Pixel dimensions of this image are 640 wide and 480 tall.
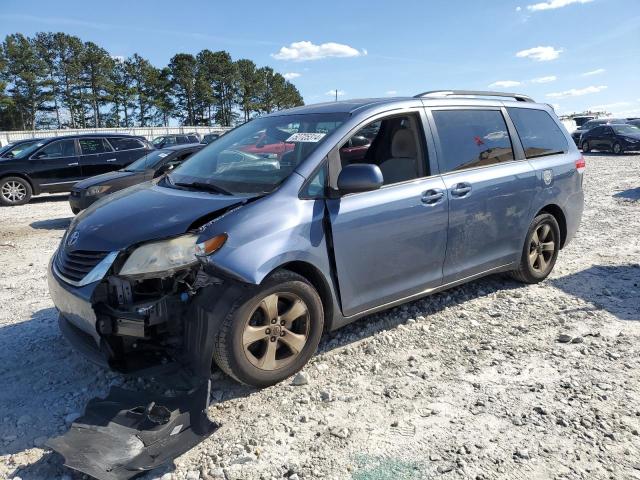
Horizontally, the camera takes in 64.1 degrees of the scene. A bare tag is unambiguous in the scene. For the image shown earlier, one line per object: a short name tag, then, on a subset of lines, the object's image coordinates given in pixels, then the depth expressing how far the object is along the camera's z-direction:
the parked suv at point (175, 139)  23.65
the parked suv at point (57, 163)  12.28
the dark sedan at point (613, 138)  23.44
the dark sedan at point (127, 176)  9.15
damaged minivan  2.94
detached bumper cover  2.45
